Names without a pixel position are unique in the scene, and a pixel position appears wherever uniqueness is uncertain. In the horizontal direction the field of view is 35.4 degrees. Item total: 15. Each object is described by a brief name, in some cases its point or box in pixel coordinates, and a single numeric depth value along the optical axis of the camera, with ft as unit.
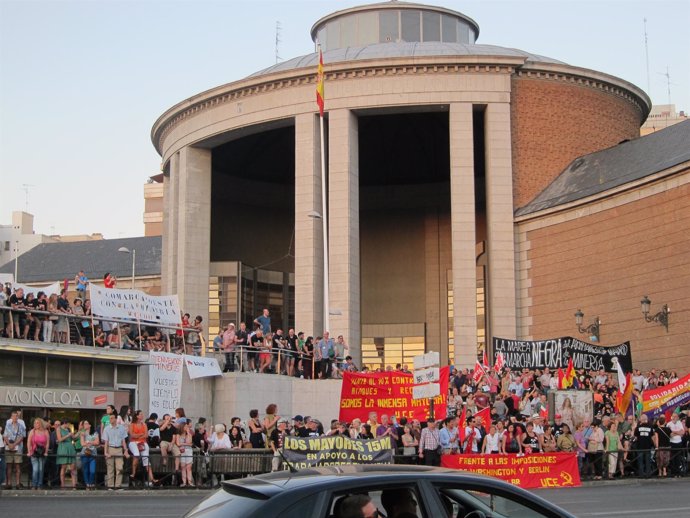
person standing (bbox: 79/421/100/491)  78.48
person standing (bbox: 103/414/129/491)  78.02
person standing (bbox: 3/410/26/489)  77.51
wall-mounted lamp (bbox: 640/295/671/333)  122.42
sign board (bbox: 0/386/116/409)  89.40
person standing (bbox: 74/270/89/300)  108.06
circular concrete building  150.30
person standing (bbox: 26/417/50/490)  77.56
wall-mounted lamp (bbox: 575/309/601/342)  136.05
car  23.21
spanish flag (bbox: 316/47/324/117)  139.03
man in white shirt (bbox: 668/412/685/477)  86.99
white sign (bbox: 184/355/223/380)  105.19
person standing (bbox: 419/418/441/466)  78.84
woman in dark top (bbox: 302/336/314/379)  120.57
